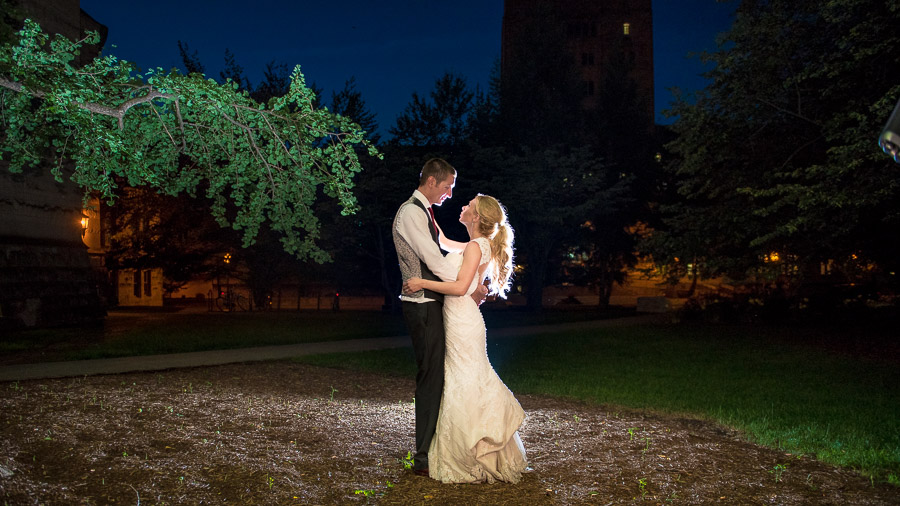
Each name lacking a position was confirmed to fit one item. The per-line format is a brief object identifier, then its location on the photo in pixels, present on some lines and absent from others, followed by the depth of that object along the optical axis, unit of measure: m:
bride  4.71
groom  4.66
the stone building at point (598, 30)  72.44
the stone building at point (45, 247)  16.23
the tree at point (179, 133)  4.70
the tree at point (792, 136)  12.82
